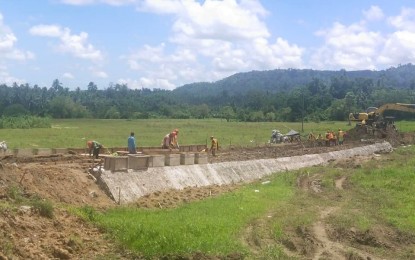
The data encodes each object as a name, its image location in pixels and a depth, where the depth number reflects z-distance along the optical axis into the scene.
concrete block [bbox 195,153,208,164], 29.58
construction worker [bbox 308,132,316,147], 50.44
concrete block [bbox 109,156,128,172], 23.11
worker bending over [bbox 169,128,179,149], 32.31
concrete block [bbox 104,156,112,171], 23.08
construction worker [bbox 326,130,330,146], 49.43
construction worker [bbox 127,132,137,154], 27.02
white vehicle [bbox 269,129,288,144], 53.43
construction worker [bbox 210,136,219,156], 35.38
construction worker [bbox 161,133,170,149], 32.59
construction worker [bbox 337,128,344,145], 50.90
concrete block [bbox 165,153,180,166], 26.98
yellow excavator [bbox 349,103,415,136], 56.25
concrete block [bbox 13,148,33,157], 27.50
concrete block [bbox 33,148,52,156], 28.70
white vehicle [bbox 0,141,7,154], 28.33
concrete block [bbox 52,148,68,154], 29.53
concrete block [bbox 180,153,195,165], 28.19
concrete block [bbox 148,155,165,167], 25.64
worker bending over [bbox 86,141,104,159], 26.59
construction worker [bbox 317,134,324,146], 50.78
